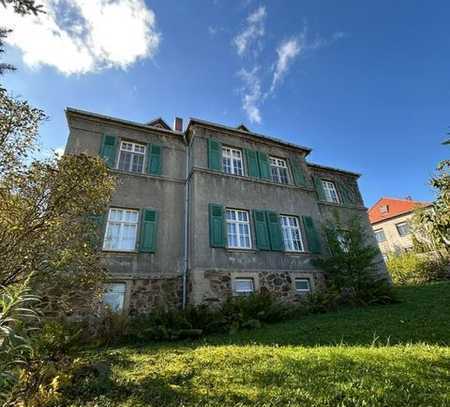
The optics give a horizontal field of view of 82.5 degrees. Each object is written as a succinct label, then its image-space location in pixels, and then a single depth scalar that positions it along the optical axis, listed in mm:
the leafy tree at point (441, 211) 8203
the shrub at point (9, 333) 2305
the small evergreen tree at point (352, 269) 9783
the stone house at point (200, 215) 9211
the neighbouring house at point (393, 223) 27375
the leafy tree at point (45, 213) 4746
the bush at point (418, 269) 15281
